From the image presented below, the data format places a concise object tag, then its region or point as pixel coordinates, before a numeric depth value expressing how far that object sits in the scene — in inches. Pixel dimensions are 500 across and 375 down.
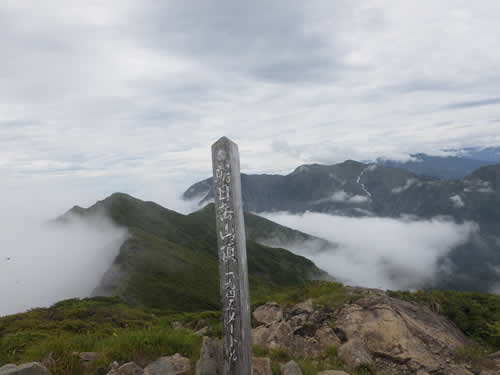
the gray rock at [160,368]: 296.0
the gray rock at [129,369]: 288.2
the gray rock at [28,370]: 248.4
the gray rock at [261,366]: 321.7
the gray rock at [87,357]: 305.8
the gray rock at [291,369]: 325.4
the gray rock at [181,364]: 304.8
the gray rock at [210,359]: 288.6
